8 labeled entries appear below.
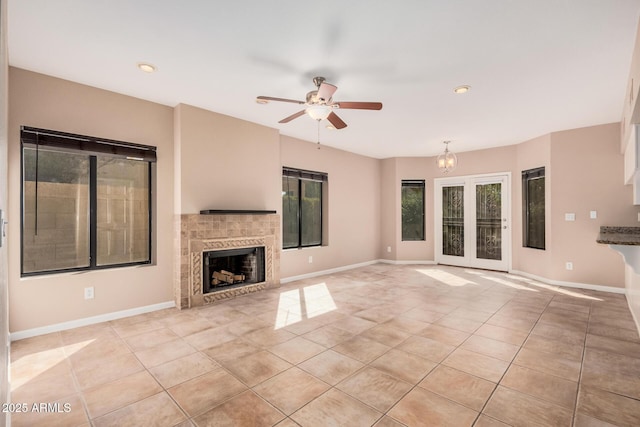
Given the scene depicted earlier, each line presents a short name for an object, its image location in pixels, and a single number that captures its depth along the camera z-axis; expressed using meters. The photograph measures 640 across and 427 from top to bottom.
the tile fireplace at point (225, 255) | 4.07
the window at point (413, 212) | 7.57
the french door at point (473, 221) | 6.50
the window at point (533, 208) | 5.69
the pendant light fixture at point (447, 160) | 5.71
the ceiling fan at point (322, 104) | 2.87
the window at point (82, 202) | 3.21
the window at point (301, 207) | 5.75
